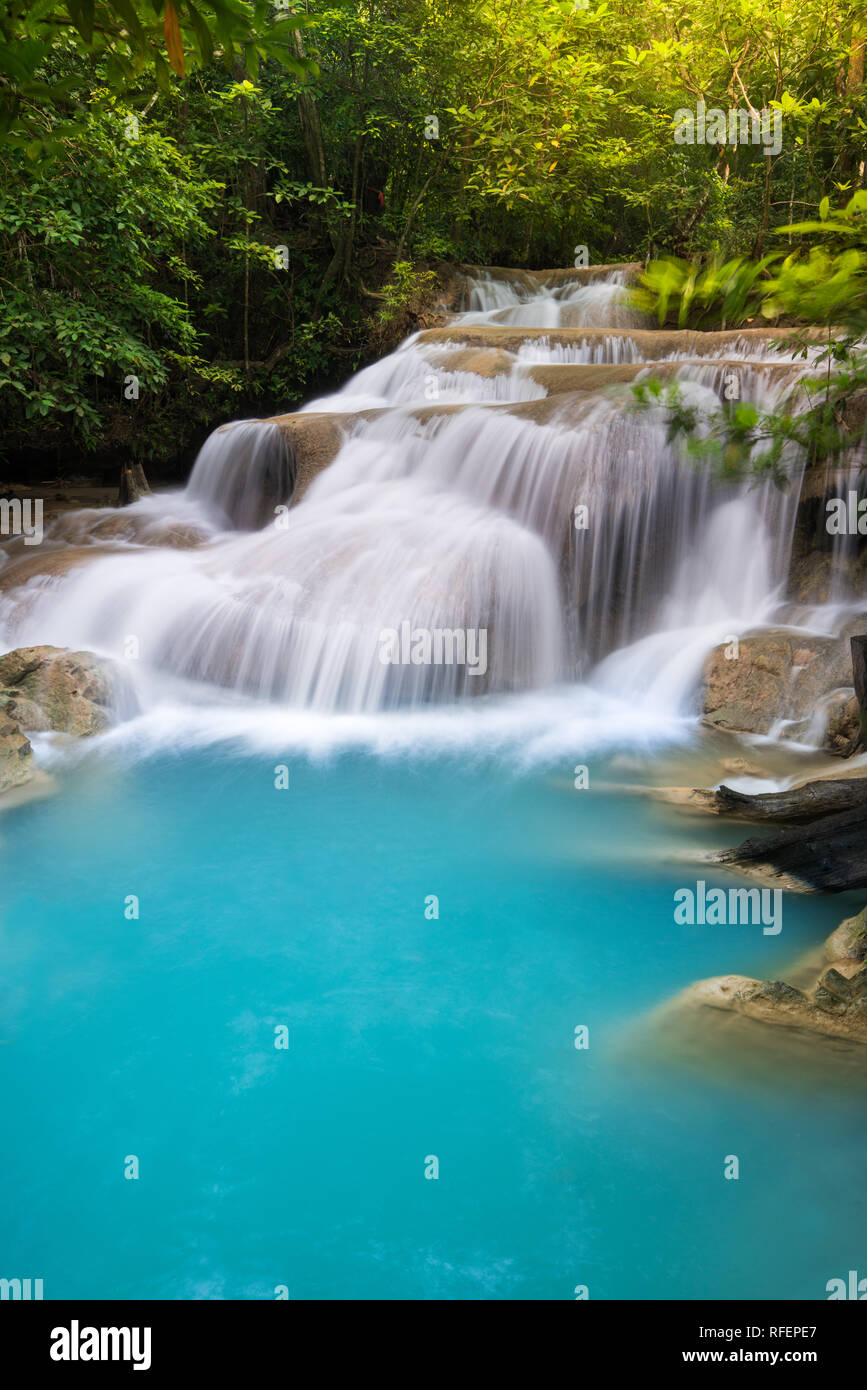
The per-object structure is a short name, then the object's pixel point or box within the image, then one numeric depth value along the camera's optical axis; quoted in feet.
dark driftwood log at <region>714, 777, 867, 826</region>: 15.20
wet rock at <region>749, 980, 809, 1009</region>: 11.16
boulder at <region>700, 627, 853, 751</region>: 20.74
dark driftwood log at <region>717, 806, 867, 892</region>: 14.12
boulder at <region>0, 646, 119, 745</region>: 21.94
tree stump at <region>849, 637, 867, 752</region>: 16.12
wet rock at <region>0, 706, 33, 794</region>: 18.92
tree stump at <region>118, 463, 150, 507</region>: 39.70
